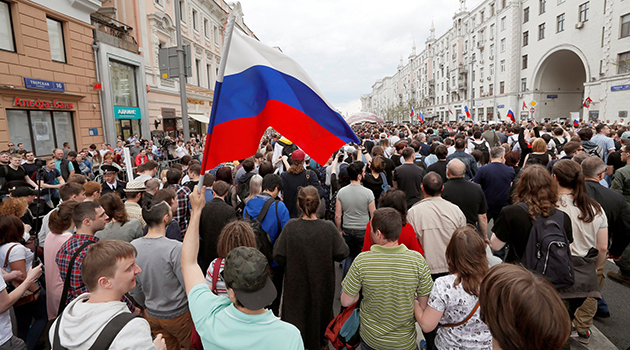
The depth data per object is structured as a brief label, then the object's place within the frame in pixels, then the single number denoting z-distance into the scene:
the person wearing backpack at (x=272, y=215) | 3.86
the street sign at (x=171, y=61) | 8.20
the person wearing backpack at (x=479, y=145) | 8.14
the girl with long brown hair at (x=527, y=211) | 2.92
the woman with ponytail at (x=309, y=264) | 3.27
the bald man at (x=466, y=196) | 4.16
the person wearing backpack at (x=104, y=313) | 1.65
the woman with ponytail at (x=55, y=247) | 3.07
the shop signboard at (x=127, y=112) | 16.72
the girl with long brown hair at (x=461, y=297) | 2.19
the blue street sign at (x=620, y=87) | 24.09
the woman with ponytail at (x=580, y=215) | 3.13
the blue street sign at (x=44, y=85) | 11.94
